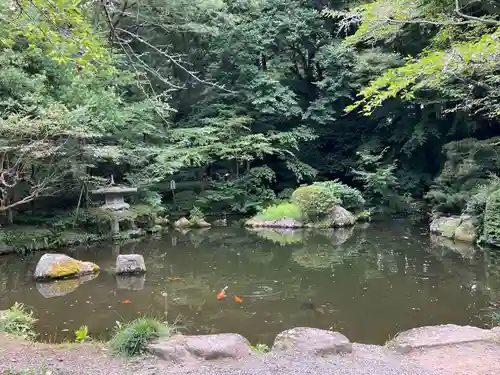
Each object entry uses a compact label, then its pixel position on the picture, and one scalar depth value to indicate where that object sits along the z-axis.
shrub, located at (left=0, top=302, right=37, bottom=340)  4.44
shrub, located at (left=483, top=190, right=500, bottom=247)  9.23
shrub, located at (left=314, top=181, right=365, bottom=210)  14.03
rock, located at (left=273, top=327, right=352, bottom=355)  3.81
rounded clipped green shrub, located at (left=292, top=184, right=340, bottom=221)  13.11
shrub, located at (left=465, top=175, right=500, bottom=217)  10.01
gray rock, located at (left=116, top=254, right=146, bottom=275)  7.66
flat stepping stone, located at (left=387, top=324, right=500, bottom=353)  3.94
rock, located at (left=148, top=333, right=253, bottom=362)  3.65
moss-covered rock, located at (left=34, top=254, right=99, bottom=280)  7.34
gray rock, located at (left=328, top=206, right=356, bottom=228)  12.98
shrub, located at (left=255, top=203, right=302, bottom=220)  13.49
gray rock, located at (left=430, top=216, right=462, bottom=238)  11.00
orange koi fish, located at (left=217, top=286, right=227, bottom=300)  6.36
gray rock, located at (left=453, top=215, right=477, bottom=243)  10.22
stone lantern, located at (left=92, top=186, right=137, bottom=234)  10.82
